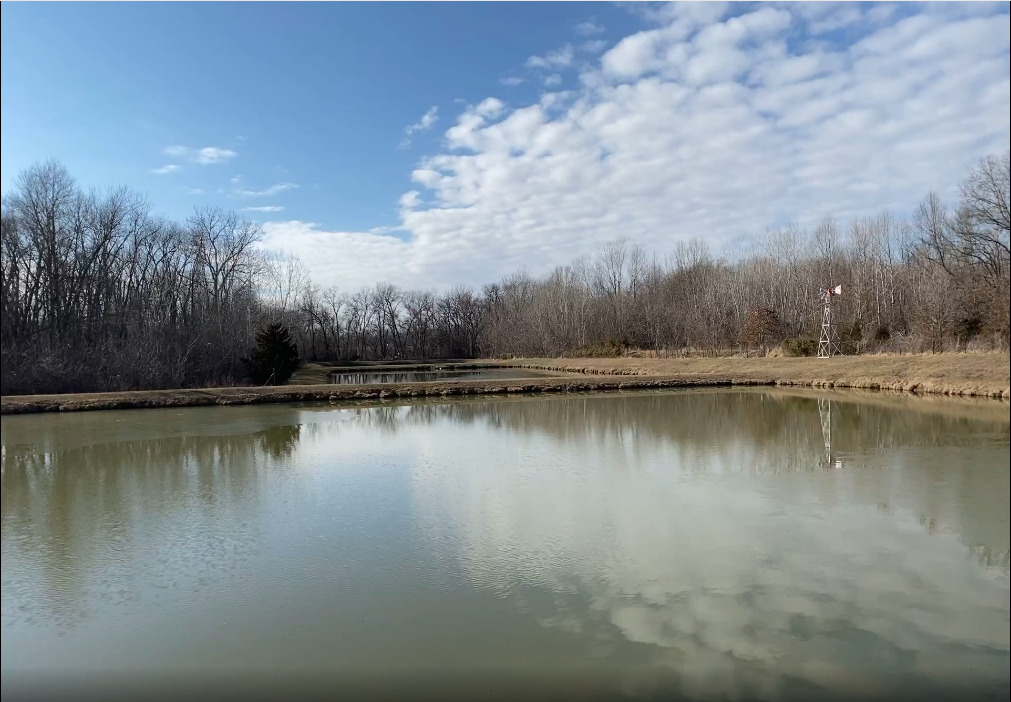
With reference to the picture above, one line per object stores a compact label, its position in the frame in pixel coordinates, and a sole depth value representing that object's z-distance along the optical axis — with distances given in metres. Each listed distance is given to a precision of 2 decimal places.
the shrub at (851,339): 34.58
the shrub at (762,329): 42.09
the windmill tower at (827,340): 34.47
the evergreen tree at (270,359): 31.17
